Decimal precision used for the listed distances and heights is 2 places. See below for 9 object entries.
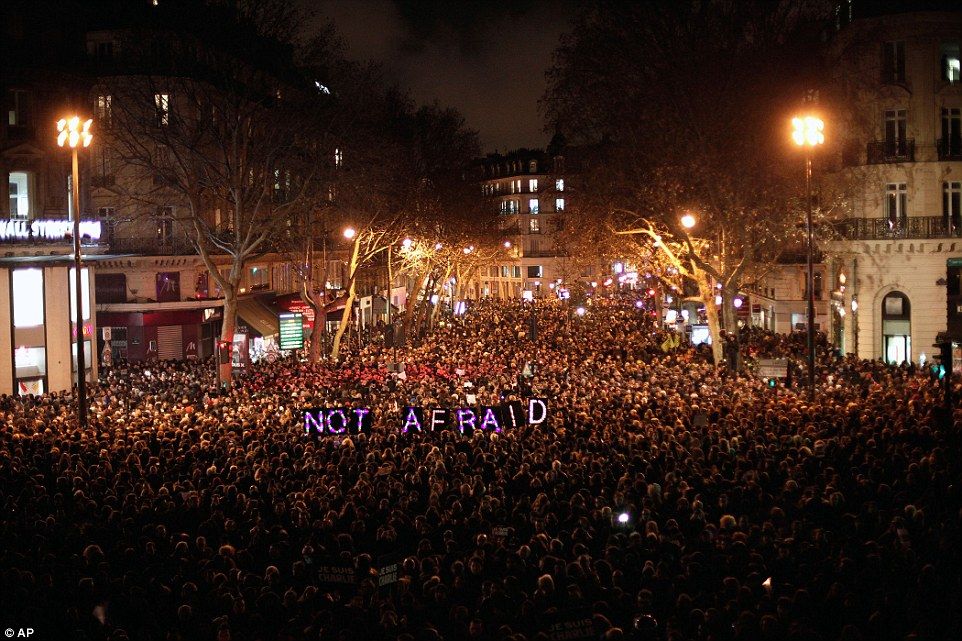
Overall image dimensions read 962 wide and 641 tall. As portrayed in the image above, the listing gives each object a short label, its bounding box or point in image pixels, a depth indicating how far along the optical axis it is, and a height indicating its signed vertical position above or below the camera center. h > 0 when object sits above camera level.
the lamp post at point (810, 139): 24.58 +4.64
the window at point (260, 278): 51.03 +2.58
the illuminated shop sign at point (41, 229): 31.94 +3.52
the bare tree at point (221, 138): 31.25 +7.12
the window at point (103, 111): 40.50 +9.63
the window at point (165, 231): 42.88 +4.41
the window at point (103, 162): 42.09 +7.53
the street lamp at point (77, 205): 21.84 +2.88
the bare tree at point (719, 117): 33.53 +7.46
